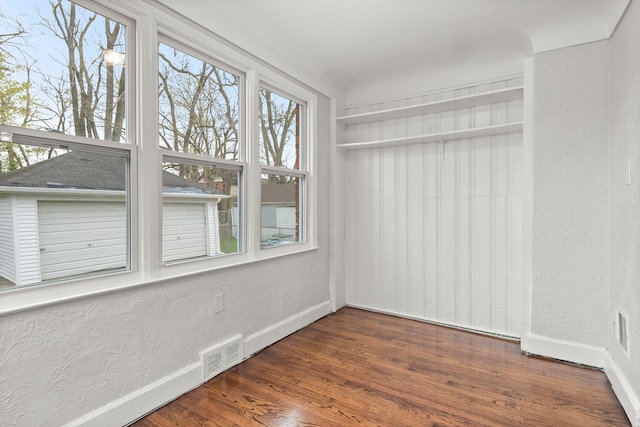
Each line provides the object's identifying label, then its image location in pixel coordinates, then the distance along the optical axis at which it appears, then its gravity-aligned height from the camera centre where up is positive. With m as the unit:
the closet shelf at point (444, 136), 2.96 +0.67
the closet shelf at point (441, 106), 2.92 +0.95
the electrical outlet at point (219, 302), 2.45 -0.68
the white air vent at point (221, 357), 2.34 -1.07
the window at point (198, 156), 2.22 +0.36
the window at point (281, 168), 3.01 +0.37
